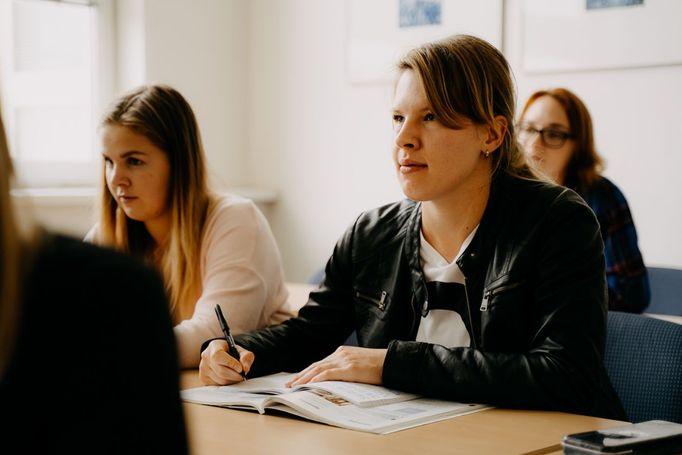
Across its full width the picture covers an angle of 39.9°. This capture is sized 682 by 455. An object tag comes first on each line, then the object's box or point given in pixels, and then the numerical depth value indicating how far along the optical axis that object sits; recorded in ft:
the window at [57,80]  13.53
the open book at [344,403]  4.71
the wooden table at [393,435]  4.29
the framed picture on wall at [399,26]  13.46
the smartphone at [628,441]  3.95
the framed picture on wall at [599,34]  11.83
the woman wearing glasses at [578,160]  10.75
